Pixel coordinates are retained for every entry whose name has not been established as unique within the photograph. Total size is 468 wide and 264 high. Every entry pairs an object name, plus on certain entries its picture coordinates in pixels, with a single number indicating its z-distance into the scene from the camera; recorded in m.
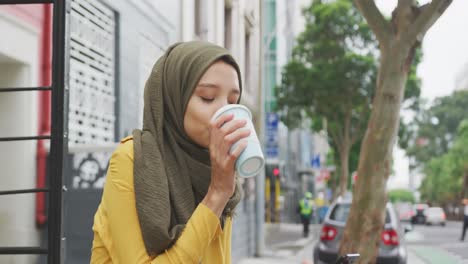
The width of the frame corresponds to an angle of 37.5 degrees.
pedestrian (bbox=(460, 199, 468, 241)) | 19.38
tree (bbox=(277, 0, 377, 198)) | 26.25
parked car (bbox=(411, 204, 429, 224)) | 44.51
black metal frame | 2.61
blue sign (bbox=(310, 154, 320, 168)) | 34.59
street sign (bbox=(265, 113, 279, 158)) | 18.34
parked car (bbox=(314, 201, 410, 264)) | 10.94
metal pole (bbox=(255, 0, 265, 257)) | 15.57
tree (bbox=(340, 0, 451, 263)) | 7.31
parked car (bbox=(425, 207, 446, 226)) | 41.54
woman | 1.43
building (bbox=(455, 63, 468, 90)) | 112.44
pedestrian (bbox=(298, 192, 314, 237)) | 24.91
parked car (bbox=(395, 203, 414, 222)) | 43.75
